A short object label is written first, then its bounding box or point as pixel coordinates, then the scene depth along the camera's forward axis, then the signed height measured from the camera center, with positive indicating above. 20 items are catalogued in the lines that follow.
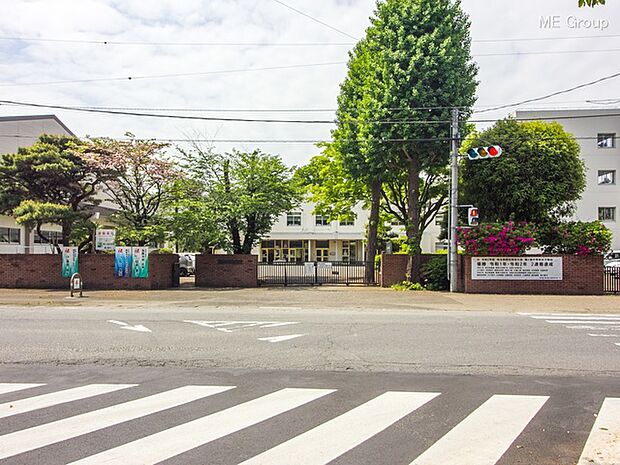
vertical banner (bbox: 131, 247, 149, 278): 22.39 -0.45
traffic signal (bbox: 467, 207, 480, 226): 20.09 +1.35
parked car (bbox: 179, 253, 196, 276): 33.18 -0.88
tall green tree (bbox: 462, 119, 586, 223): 21.42 +3.26
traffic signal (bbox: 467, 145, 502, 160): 20.14 +3.90
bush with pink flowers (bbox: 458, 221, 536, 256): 20.55 +0.44
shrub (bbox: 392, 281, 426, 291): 22.50 -1.61
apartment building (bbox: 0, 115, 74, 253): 31.61 +6.73
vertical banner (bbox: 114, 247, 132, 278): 22.36 -0.49
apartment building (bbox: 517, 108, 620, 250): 42.82 +6.83
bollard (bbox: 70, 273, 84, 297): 18.93 -1.17
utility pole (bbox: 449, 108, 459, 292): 20.76 +1.78
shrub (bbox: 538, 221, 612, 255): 20.52 +0.47
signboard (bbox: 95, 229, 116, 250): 22.28 +0.56
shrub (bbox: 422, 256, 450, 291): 22.28 -1.08
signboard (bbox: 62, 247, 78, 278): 22.25 -0.35
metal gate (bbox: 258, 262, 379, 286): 25.59 -1.15
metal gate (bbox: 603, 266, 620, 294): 20.89 -1.29
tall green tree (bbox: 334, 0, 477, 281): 20.94 +7.02
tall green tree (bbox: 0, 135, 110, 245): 22.02 +3.27
